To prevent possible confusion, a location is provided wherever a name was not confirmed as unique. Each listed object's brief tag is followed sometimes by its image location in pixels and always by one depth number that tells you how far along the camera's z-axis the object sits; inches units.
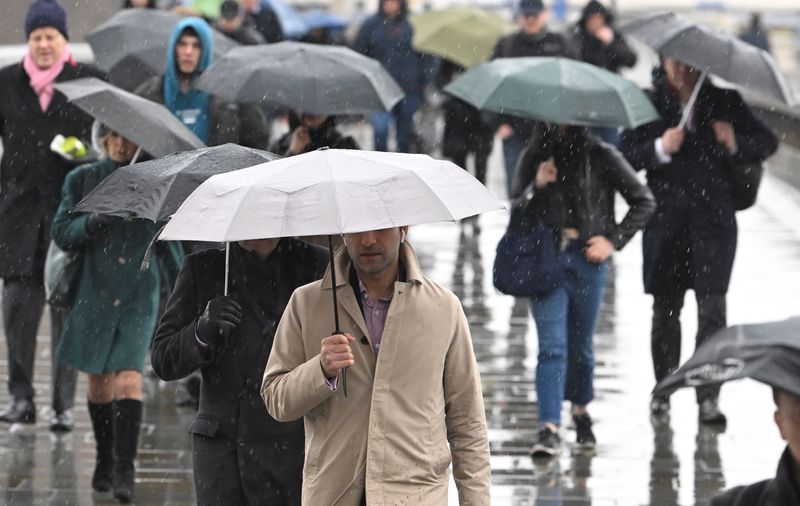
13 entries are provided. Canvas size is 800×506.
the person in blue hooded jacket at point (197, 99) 725.9
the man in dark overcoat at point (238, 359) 436.1
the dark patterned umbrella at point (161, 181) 471.8
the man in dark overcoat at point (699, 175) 745.6
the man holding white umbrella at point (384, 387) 385.1
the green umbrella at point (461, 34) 1407.5
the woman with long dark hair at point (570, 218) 681.6
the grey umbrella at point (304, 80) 732.7
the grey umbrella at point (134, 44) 920.3
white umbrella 374.9
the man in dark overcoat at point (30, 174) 740.6
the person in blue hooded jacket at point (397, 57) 1444.4
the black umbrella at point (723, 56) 728.3
